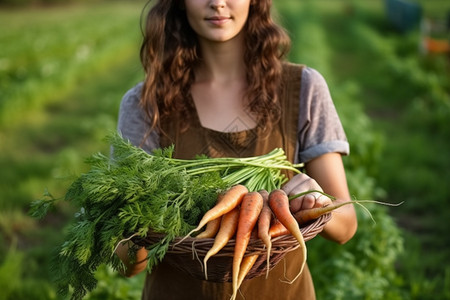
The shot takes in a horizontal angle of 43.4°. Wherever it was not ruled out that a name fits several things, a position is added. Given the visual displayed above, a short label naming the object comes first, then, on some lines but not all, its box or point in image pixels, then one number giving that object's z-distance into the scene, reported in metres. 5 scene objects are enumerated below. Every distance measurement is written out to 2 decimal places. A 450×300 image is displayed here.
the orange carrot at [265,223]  1.69
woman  2.20
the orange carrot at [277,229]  1.78
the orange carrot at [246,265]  1.77
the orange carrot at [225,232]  1.65
